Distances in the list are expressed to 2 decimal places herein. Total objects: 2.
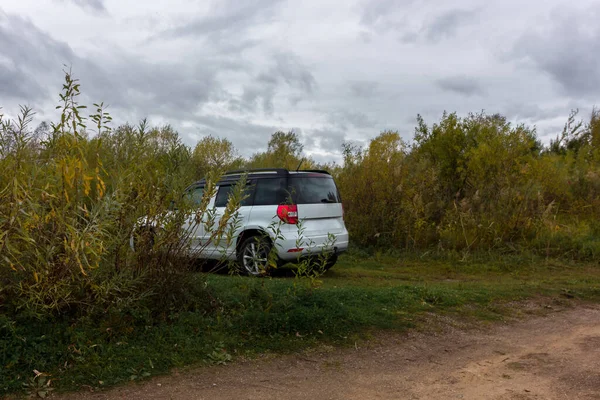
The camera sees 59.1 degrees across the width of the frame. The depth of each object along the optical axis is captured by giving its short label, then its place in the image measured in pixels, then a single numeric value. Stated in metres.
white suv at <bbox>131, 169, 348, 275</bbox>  9.04
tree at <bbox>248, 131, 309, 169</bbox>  23.33
